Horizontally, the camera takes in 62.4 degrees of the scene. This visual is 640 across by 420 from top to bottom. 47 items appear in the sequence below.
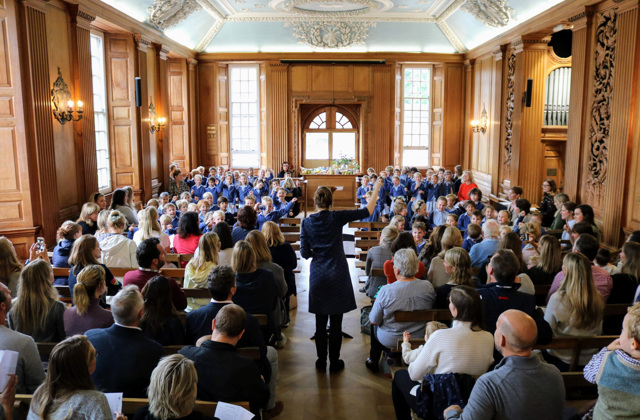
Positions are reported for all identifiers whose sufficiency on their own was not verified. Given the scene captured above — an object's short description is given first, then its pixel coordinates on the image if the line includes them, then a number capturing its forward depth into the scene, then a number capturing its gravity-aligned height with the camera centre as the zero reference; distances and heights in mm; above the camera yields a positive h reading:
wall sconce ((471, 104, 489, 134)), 14875 +555
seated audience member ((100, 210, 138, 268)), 6031 -1178
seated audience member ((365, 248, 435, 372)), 4570 -1341
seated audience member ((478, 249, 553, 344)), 4164 -1202
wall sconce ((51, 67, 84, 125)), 8594 +707
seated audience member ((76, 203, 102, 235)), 7309 -997
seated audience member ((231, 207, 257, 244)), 6547 -976
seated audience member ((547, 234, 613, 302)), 4824 -1270
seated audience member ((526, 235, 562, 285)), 5363 -1225
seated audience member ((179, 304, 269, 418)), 3133 -1315
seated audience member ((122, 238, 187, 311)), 4602 -1034
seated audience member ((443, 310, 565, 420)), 2646 -1218
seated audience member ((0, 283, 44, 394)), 3238 -1314
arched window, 17781 +280
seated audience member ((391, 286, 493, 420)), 3320 -1263
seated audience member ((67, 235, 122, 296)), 4773 -1026
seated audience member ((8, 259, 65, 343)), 3871 -1194
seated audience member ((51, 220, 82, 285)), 5684 -1070
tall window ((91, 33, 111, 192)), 10898 +725
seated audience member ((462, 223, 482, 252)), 6641 -1174
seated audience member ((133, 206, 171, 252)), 6560 -1047
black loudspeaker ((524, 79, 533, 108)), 11438 +1054
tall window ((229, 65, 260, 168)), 17188 +936
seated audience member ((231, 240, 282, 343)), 4613 -1236
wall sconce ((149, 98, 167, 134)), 12866 +562
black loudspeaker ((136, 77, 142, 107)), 11570 +1095
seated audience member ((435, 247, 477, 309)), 4566 -1086
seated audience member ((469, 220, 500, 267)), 6121 -1182
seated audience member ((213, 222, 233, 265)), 5629 -1055
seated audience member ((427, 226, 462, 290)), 5332 -1306
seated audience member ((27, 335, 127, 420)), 2537 -1198
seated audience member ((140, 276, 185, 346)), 3812 -1236
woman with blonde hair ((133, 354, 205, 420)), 2451 -1143
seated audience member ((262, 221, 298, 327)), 6038 -1228
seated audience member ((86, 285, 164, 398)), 3252 -1287
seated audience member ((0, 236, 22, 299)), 4695 -1090
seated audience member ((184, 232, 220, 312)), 5062 -1169
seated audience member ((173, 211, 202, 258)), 6574 -1140
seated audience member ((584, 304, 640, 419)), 2684 -1204
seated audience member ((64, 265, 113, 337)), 3854 -1193
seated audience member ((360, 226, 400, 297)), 5895 -1272
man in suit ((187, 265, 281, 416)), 3830 -1270
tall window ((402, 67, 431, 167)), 17234 +876
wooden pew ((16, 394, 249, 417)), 2967 -1465
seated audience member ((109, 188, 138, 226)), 8703 -998
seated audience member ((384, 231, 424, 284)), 5341 -1034
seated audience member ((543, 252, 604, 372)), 4211 -1320
